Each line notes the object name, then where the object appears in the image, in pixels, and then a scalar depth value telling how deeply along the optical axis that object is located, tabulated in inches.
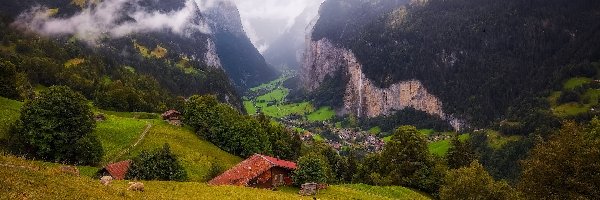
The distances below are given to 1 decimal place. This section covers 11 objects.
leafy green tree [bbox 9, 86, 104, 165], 2662.4
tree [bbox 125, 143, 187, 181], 2379.4
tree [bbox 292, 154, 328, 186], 2679.6
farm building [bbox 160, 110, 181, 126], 4783.5
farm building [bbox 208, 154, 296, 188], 2544.3
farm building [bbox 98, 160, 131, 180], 2514.8
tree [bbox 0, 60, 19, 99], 3609.7
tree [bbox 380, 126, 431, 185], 3575.3
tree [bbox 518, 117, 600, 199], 1764.3
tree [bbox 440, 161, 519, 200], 2418.8
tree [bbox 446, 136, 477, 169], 4099.4
